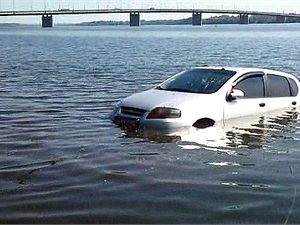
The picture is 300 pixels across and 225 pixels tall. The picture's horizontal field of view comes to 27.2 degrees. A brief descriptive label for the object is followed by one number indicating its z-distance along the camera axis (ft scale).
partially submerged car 35.88
